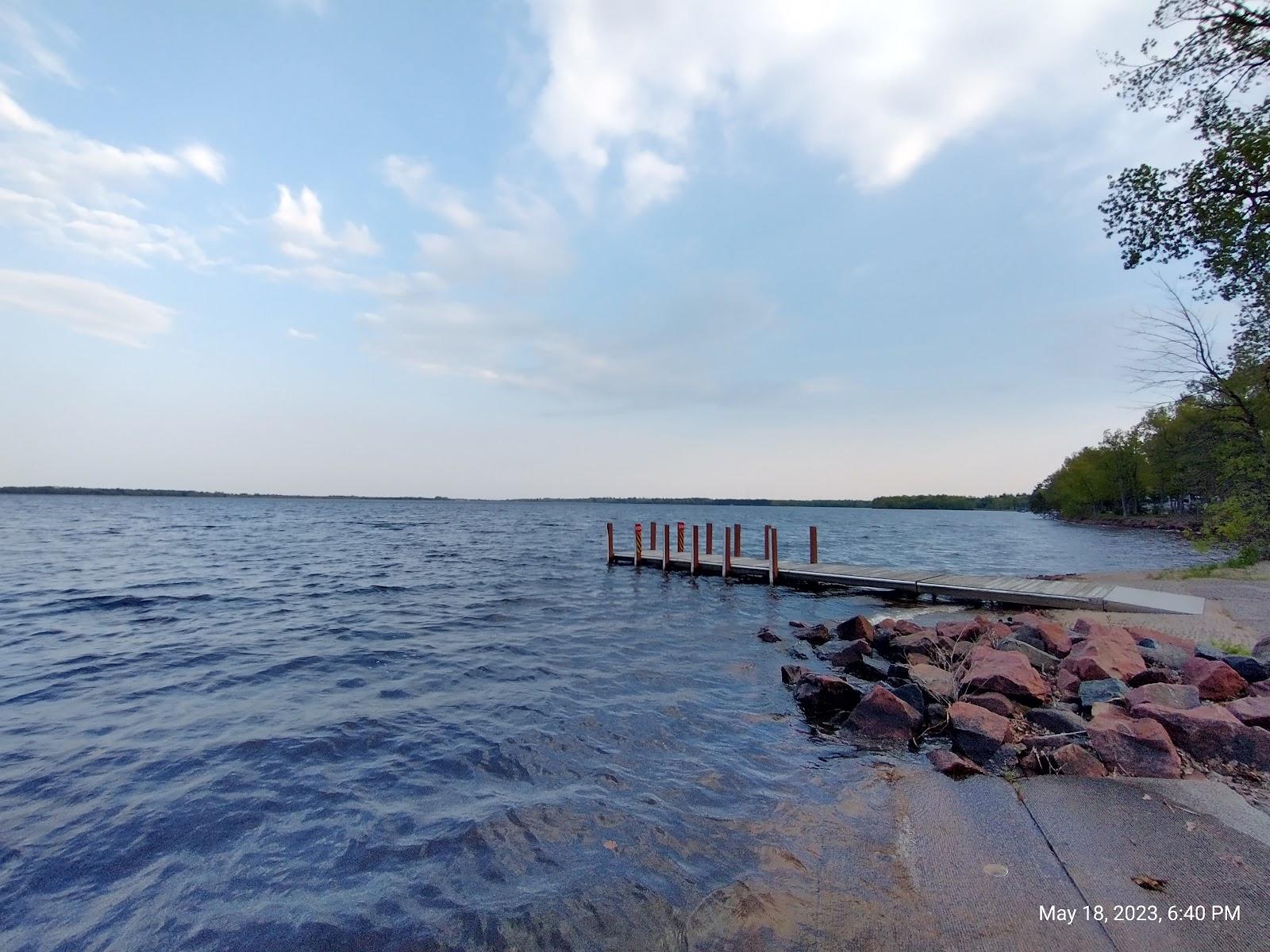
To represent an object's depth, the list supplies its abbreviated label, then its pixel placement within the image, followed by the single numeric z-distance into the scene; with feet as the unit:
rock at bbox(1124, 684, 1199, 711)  19.72
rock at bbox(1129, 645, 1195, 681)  27.43
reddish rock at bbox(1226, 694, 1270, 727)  17.72
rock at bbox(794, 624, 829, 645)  40.16
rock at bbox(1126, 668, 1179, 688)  23.75
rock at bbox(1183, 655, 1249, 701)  21.84
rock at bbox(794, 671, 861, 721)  24.94
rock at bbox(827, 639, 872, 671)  32.68
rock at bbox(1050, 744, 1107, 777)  16.55
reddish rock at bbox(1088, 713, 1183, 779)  16.01
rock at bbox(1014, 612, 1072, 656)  31.09
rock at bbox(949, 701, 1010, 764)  18.85
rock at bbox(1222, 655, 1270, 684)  23.39
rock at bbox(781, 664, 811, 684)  29.45
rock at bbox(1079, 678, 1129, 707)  21.85
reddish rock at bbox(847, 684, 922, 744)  21.85
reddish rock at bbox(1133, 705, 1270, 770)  16.29
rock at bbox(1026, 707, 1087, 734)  19.38
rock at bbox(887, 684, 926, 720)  23.48
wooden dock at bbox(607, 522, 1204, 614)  44.19
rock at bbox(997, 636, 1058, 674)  27.63
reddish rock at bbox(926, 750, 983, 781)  17.97
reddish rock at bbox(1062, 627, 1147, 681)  24.41
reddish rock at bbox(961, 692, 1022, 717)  21.70
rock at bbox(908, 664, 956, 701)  24.91
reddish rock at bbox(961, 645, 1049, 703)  22.90
